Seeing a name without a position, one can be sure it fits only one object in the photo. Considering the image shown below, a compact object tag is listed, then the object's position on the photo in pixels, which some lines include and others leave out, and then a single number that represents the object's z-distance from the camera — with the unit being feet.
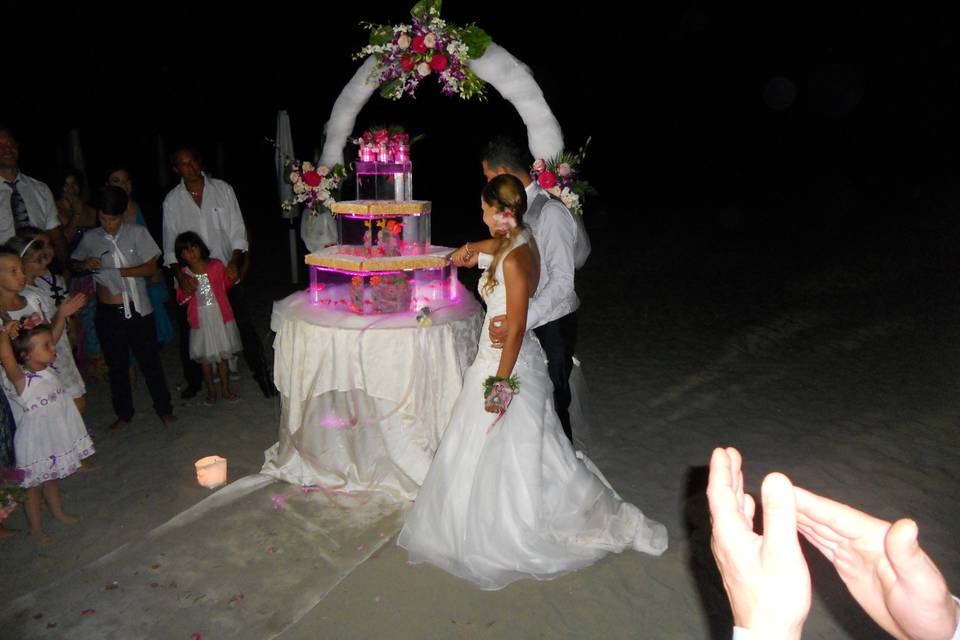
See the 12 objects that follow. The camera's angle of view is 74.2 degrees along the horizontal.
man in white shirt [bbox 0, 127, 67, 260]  17.90
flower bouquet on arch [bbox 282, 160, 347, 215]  17.29
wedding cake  15.90
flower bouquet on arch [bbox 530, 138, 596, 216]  15.49
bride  12.05
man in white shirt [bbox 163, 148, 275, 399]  20.02
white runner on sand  11.27
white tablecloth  14.96
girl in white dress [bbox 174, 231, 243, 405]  19.77
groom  14.32
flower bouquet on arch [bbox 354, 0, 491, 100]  15.69
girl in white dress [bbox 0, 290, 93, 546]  13.25
